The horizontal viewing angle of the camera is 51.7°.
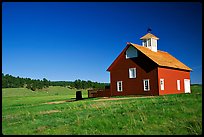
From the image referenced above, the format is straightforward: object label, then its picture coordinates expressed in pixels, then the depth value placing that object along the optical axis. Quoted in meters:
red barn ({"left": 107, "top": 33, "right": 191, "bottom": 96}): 22.65
